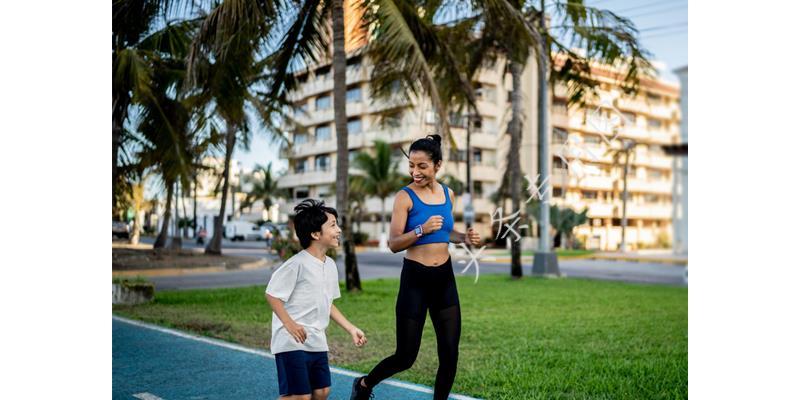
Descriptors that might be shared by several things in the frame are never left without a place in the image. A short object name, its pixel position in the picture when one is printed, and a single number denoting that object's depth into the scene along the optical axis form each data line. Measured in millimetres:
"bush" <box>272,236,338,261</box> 7867
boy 3016
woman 3406
